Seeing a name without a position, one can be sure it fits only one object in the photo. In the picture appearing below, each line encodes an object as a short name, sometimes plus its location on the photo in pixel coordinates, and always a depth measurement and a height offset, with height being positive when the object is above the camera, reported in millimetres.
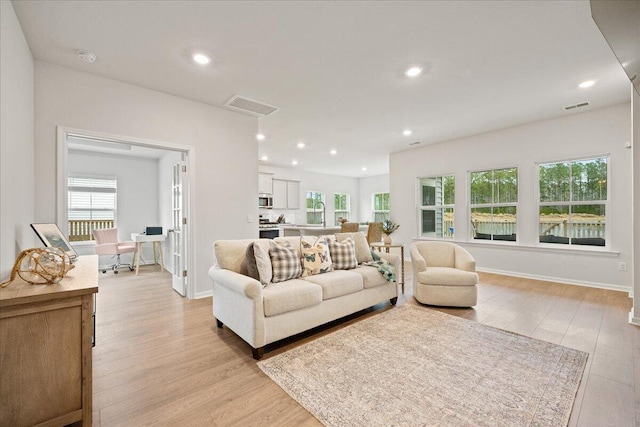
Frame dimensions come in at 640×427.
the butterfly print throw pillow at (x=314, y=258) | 2996 -506
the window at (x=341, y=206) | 10141 +279
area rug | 1586 -1168
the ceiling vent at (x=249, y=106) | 3721 +1551
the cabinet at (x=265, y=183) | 7750 +873
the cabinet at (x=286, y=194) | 8352 +608
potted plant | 4388 -245
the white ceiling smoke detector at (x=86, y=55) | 2632 +1563
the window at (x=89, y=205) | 5875 +194
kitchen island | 5480 -366
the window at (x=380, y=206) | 10016 +263
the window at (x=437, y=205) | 6062 +178
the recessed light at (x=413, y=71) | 2968 +1579
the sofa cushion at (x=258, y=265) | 2592 -495
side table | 4041 -493
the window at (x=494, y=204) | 5152 +182
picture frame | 2268 -201
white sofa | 2213 -793
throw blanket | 3295 -665
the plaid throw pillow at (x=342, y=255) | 3283 -513
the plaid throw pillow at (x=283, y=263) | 2721 -509
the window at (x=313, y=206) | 9383 +217
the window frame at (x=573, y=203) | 4160 +167
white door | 3871 -212
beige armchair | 3316 -831
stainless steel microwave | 7887 +336
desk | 5492 -529
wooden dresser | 1288 -702
